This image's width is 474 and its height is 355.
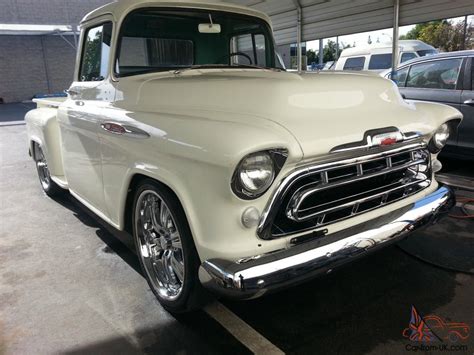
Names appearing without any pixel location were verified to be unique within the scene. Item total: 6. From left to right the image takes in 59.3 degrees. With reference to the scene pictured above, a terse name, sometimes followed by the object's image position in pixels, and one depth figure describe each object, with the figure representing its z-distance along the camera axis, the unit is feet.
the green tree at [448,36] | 82.94
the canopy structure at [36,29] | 56.54
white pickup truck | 6.72
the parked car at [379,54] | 40.04
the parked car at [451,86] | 17.83
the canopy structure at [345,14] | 20.80
